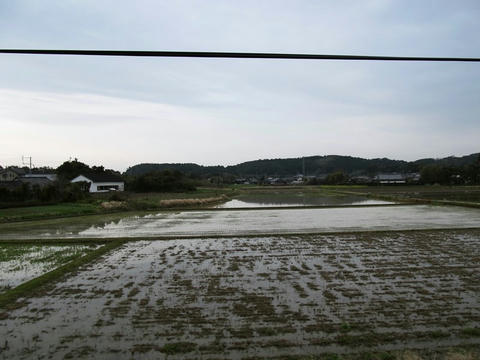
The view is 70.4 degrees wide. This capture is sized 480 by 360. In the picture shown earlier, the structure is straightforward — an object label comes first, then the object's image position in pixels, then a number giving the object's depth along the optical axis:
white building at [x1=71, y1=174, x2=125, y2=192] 47.69
